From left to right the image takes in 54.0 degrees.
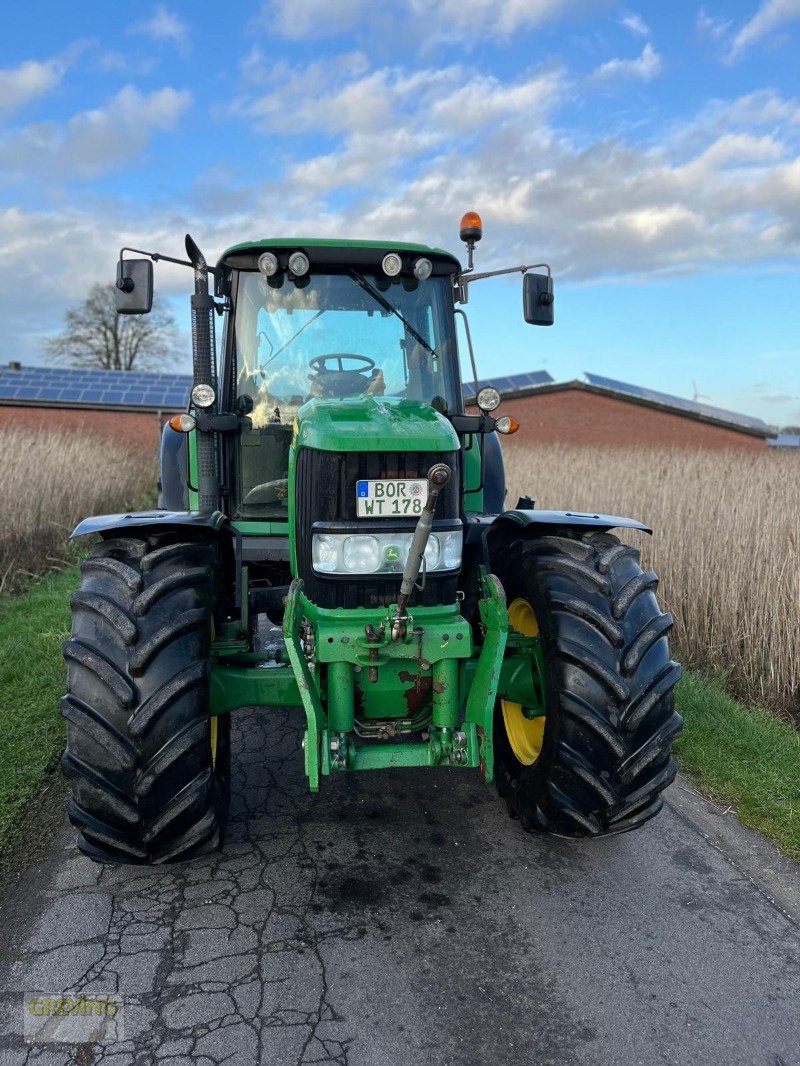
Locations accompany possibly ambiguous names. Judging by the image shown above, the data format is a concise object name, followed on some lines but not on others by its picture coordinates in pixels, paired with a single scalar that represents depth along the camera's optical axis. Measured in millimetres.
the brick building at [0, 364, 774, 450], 26125
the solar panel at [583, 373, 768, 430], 27375
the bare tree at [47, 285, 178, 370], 42938
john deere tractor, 2646
